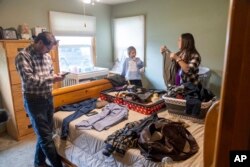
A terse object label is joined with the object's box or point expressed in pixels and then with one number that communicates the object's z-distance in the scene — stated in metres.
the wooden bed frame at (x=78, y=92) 2.26
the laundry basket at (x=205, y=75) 3.22
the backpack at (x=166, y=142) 1.31
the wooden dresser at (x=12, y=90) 2.70
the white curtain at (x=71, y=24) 3.54
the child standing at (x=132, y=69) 3.30
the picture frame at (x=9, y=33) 2.72
